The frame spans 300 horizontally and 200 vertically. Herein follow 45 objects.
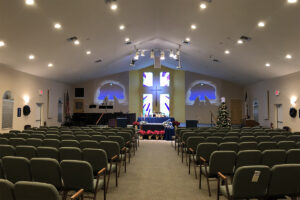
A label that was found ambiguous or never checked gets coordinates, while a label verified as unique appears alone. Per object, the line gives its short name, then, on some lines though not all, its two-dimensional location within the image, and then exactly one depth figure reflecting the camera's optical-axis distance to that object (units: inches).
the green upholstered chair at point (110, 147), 195.0
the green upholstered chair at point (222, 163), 150.9
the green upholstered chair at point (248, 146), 187.6
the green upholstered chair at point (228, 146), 185.0
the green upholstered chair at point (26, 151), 161.6
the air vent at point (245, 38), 396.4
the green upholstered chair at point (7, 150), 162.9
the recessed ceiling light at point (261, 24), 329.6
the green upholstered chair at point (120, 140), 230.1
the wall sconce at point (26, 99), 502.6
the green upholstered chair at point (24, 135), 244.7
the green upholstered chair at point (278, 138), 233.3
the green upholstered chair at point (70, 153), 155.5
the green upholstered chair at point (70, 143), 193.5
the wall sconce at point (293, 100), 477.1
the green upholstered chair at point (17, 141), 200.9
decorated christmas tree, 586.6
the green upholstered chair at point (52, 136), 240.4
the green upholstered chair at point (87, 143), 192.1
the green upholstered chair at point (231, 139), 226.8
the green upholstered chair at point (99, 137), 234.5
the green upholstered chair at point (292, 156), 155.7
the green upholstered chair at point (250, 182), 109.4
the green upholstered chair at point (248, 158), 150.0
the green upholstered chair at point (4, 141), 199.9
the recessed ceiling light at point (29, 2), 266.4
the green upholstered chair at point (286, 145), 193.3
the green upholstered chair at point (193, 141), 232.2
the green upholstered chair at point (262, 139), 228.2
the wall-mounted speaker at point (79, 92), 818.8
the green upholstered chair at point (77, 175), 118.7
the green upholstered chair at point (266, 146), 190.4
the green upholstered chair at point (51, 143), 196.7
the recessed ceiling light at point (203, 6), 335.8
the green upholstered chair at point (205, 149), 187.6
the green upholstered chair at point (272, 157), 150.2
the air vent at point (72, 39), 409.1
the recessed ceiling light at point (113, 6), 344.2
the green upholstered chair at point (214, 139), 230.4
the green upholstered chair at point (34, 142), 199.2
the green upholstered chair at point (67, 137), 238.2
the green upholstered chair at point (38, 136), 237.2
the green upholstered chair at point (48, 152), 158.1
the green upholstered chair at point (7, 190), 81.1
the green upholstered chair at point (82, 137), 237.5
